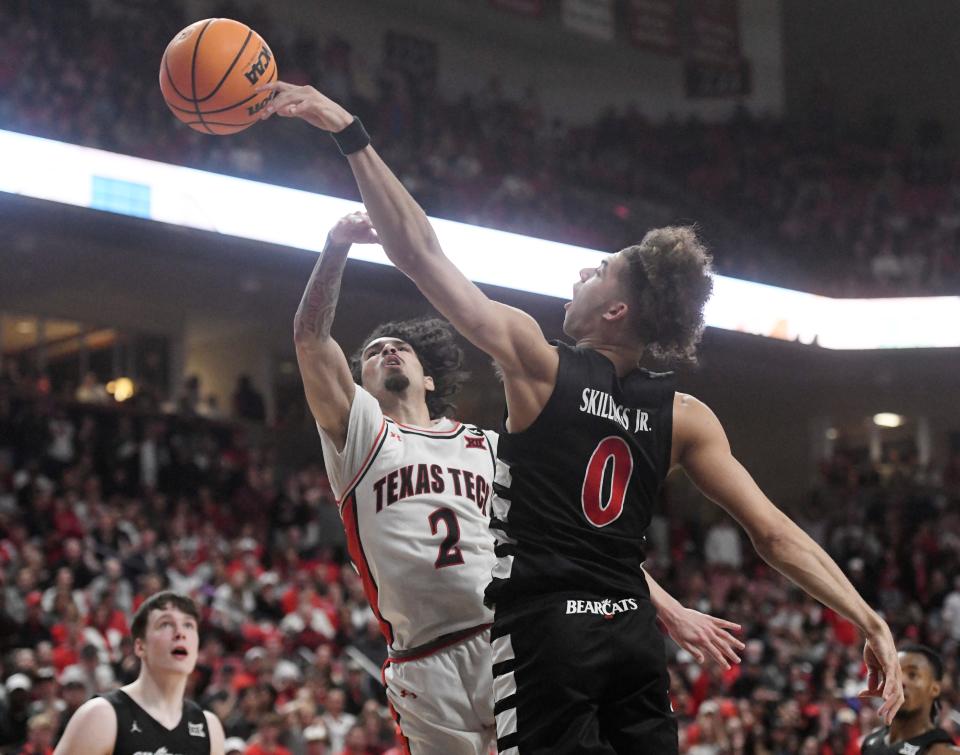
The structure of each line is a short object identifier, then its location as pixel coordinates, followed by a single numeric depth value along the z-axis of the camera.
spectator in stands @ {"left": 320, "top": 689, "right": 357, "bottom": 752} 10.00
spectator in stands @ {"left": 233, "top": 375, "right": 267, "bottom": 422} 20.02
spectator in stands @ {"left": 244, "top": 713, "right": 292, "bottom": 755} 8.94
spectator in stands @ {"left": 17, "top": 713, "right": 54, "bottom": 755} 8.07
